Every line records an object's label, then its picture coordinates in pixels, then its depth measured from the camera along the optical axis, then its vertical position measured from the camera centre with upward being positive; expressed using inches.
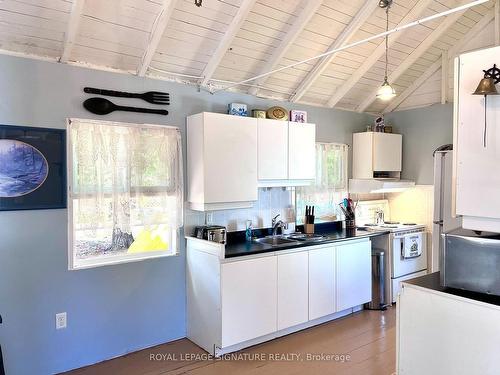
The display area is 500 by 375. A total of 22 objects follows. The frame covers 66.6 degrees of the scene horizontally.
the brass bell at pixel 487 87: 68.9 +16.8
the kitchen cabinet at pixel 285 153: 144.4 +10.9
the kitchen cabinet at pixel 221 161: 129.2 +6.8
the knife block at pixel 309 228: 169.9 -21.5
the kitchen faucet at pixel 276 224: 162.8 -18.9
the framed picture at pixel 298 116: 159.2 +27.3
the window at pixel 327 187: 177.6 -3.3
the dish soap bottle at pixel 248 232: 154.3 -21.0
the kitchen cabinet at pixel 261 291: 125.3 -40.4
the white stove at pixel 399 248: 174.7 -32.1
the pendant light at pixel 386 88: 130.9 +31.6
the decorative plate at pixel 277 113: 152.3 +27.1
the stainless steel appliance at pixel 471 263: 74.7 -17.1
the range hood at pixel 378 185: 185.7 -2.5
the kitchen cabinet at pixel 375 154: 191.2 +13.3
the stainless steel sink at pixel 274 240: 152.6 -24.6
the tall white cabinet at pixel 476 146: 72.3 +6.6
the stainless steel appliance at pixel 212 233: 134.2 -18.9
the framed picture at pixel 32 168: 105.3 +3.7
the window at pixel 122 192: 117.1 -3.6
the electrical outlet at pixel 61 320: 114.9 -42.5
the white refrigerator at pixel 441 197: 174.9 -8.1
